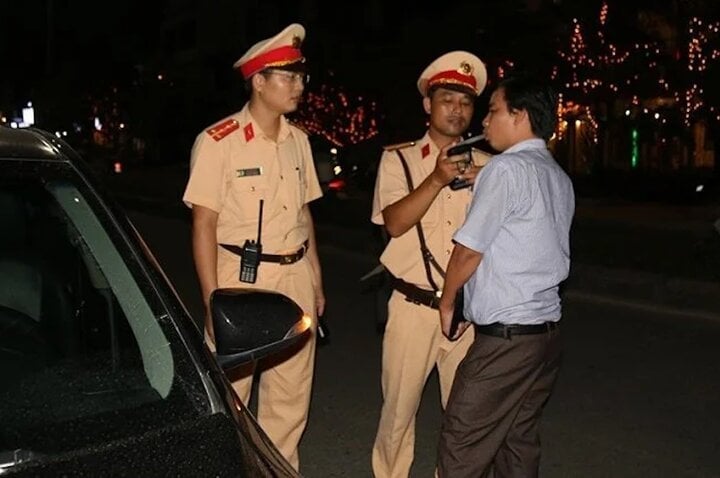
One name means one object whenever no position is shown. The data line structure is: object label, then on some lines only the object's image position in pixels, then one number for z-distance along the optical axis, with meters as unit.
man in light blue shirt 3.55
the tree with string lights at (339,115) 25.08
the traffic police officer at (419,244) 4.16
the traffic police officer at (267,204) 4.04
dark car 1.98
